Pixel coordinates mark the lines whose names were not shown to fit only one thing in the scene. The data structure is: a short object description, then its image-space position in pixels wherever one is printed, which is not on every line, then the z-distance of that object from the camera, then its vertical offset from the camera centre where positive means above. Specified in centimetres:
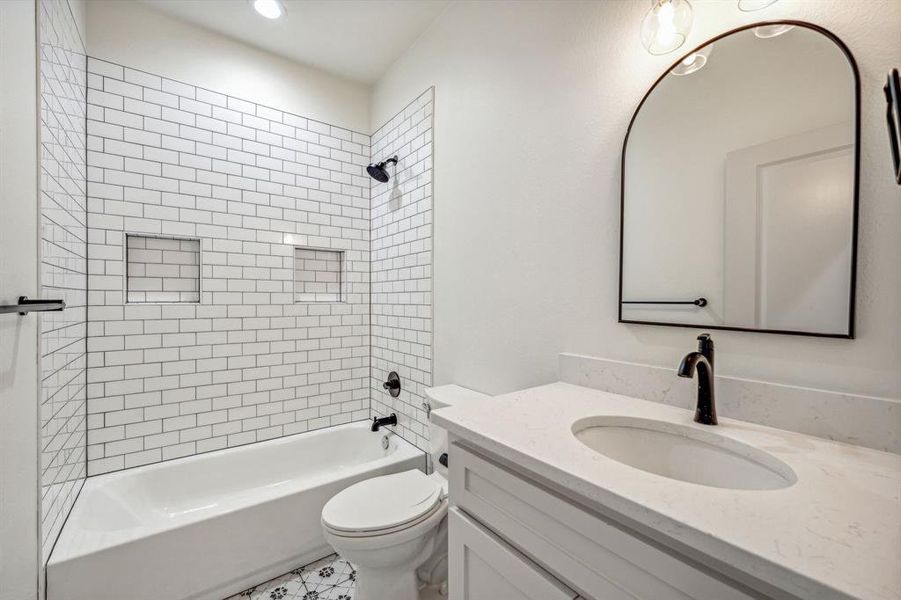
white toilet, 133 -88
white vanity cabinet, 56 -47
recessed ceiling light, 192 +154
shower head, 241 +84
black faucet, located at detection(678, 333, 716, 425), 90 -21
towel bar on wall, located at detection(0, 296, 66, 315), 82 -4
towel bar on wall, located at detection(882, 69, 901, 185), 40 +22
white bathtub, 138 -105
